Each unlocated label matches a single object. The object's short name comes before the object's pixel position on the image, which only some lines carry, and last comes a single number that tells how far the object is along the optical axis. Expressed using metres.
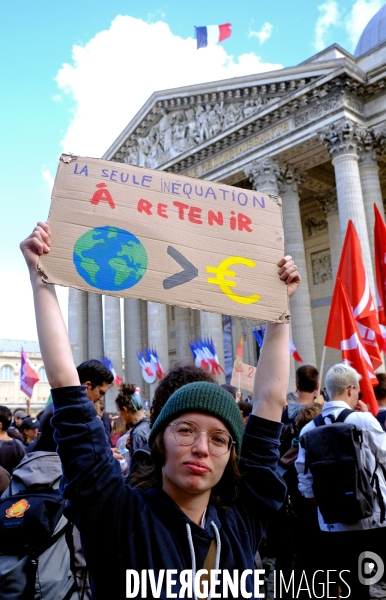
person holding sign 1.53
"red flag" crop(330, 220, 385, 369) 7.76
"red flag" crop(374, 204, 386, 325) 8.41
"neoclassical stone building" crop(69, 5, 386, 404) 18.61
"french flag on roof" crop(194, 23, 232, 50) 24.92
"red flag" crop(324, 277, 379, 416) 6.82
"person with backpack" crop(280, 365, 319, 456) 5.25
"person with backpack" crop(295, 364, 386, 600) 3.66
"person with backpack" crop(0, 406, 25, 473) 5.17
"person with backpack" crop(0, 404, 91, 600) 2.68
